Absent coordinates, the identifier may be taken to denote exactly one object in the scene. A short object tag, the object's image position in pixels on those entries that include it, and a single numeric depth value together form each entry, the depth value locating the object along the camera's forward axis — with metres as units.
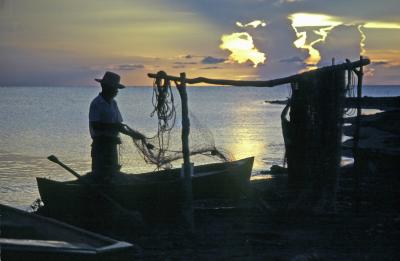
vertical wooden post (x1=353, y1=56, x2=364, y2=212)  9.79
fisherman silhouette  9.16
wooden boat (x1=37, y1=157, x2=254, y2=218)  9.55
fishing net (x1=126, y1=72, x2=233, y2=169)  9.70
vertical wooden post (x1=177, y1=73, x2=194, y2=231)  9.23
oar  9.28
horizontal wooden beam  9.50
